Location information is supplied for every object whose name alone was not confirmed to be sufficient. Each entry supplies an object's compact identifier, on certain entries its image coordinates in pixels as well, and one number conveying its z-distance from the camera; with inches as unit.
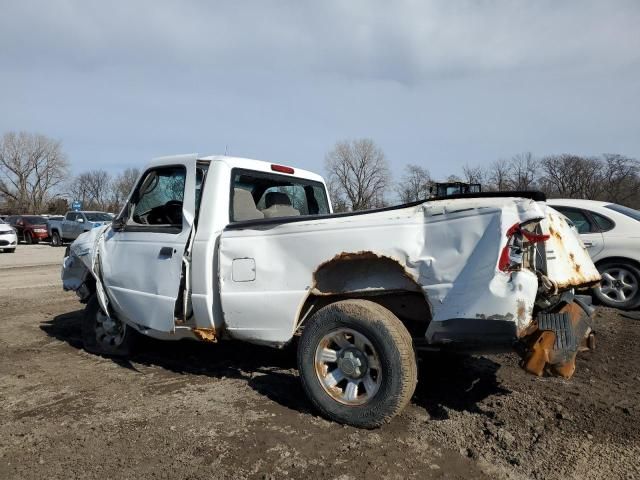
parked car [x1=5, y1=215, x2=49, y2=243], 1123.3
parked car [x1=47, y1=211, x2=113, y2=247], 963.3
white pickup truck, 122.0
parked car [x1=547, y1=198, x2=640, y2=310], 295.0
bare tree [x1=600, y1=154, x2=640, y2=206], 2453.2
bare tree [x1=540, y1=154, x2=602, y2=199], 2608.3
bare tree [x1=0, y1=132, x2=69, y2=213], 3211.6
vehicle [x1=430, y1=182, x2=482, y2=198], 341.6
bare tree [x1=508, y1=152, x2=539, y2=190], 2410.2
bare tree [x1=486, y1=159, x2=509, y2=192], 2301.9
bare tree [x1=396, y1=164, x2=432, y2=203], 2202.9
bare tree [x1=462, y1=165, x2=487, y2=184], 2220.7
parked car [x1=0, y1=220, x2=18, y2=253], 817.4
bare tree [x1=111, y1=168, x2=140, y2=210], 3348.9
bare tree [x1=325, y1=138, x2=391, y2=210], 2938.0
